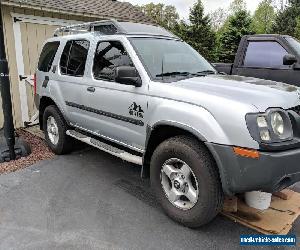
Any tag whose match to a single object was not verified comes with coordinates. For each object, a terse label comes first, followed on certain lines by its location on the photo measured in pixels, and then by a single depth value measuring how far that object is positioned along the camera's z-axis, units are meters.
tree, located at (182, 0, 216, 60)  23.72
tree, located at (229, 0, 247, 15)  41.60
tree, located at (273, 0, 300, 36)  33.16
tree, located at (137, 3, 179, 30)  45.03
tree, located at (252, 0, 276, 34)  39.78
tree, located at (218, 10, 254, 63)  21.66
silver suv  3.11
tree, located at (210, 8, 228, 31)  43.75
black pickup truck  6.47
